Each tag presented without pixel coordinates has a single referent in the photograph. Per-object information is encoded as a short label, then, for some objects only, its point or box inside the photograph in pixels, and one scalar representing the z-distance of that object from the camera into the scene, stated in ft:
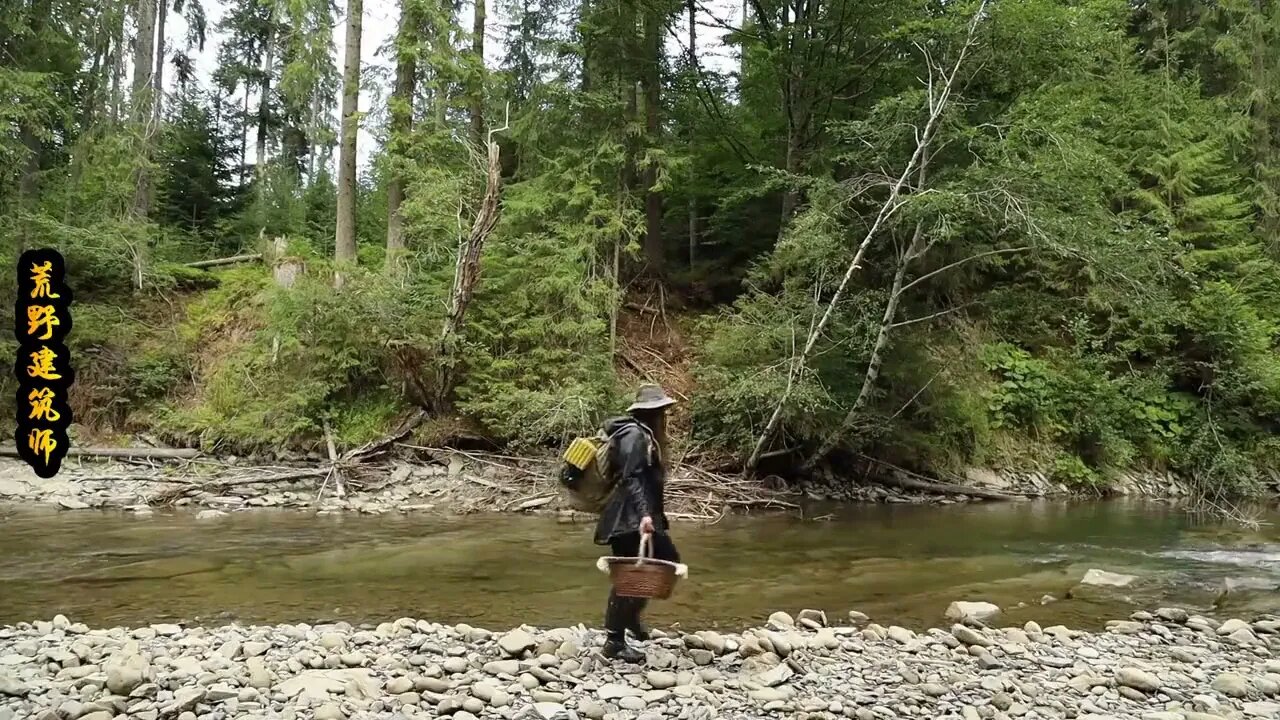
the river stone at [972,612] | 20.21
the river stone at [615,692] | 13.78
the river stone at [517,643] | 15.78
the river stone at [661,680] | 14.29
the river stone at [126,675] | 13.08
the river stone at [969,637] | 17.55
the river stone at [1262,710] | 13.74
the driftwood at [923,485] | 46.29
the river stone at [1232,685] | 14.83
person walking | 15.70
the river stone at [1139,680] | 14.88
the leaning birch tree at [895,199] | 38.83
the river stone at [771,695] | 13.80
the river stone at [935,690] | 14.35
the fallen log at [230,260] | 57.41
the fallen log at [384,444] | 42.16
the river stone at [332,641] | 16.16
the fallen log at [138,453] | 41.57
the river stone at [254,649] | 15.57
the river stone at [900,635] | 17.80
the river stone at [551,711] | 12.75
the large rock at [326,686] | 13.28
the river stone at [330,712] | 12.19
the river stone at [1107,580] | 24.71
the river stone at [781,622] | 18.86
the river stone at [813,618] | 19.29
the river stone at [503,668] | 14.64
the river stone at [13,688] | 12.99
